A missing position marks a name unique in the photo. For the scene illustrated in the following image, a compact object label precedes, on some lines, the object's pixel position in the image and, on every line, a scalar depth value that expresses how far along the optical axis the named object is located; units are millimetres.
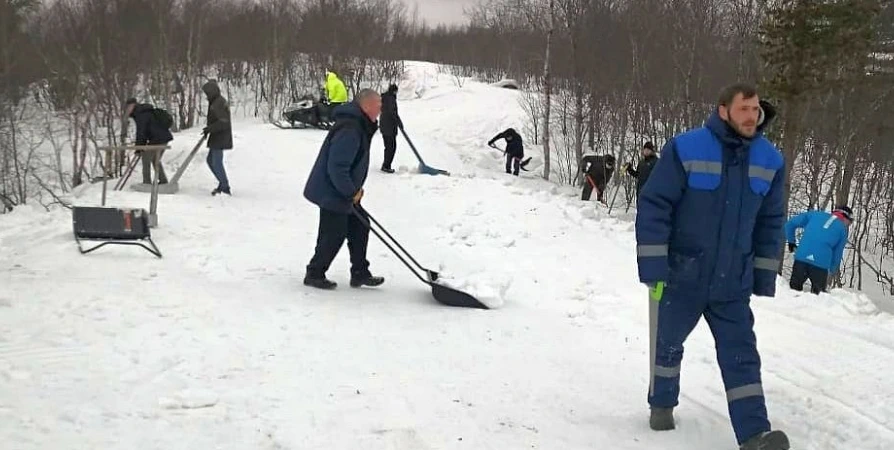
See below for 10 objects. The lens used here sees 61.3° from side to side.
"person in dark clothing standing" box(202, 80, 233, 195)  12125
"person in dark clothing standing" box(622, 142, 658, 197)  14672
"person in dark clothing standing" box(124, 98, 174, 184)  12289
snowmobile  23547
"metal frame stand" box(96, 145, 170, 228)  9273
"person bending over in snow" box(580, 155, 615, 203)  17703
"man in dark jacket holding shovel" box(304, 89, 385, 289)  6414
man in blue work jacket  3586
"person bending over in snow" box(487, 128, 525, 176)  22672
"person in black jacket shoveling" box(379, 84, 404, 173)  15906
